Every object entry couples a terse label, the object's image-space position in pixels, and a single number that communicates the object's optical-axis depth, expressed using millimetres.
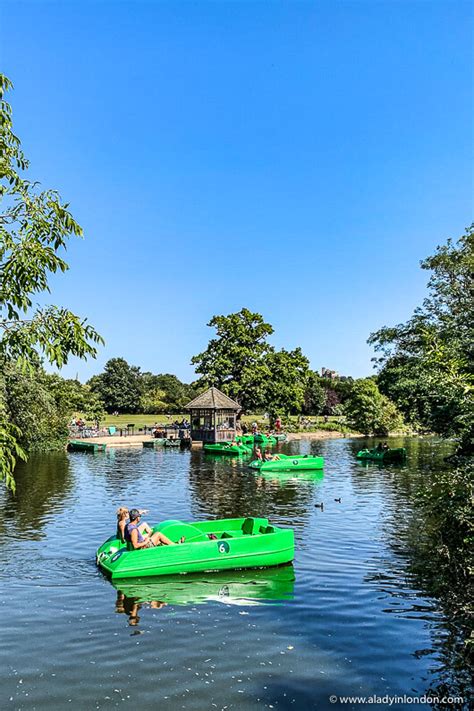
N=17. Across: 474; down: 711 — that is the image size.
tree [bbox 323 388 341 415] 112462
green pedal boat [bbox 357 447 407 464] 44369
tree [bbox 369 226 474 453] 20475
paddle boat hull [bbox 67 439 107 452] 53094
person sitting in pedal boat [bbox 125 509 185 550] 14977
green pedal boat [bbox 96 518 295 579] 14672
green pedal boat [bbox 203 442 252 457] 51350
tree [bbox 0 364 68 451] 42688
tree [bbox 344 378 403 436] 81688
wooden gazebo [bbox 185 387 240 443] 57781
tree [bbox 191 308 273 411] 68625
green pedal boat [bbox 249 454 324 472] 38469
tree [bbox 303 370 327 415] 108288
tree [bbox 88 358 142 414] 113750
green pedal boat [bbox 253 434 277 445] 62469
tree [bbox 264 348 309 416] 70875
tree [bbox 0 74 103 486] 6277
